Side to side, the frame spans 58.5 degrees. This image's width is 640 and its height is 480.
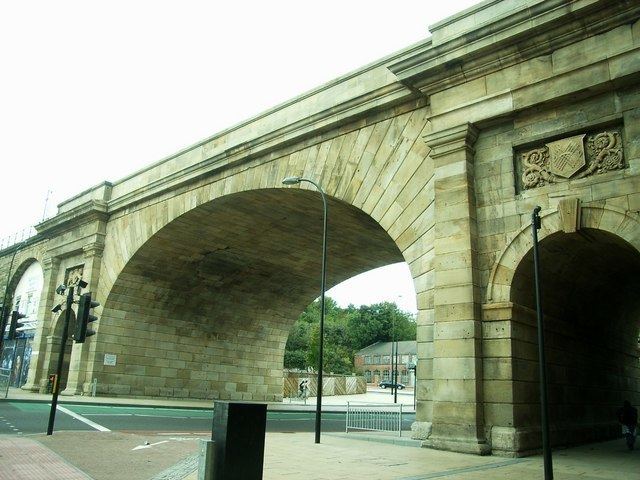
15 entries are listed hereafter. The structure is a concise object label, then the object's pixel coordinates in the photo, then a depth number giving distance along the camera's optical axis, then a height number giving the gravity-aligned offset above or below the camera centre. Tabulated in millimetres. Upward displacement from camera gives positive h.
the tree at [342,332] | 71188 +6951
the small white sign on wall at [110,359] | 25016 +331
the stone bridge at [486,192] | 10898 +4677
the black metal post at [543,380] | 7473 +64
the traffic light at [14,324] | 20188 +1354
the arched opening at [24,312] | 32125 +2808
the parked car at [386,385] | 74625 -869
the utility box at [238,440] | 5906 -700
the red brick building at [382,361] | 89500 +2618
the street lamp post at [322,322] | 12141 +1187
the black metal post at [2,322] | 22977 +1599
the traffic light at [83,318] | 12203 +992
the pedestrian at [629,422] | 12820 -737
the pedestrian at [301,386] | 34659 -697
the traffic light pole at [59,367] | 11632 -61
